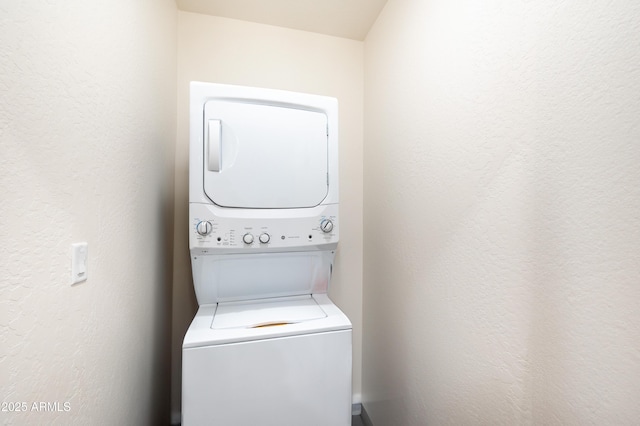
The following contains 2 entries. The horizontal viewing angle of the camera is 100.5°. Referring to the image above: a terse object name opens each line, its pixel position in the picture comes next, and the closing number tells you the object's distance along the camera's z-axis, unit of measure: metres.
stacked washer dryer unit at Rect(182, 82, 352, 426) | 0.98
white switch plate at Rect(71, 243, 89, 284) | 0.71
